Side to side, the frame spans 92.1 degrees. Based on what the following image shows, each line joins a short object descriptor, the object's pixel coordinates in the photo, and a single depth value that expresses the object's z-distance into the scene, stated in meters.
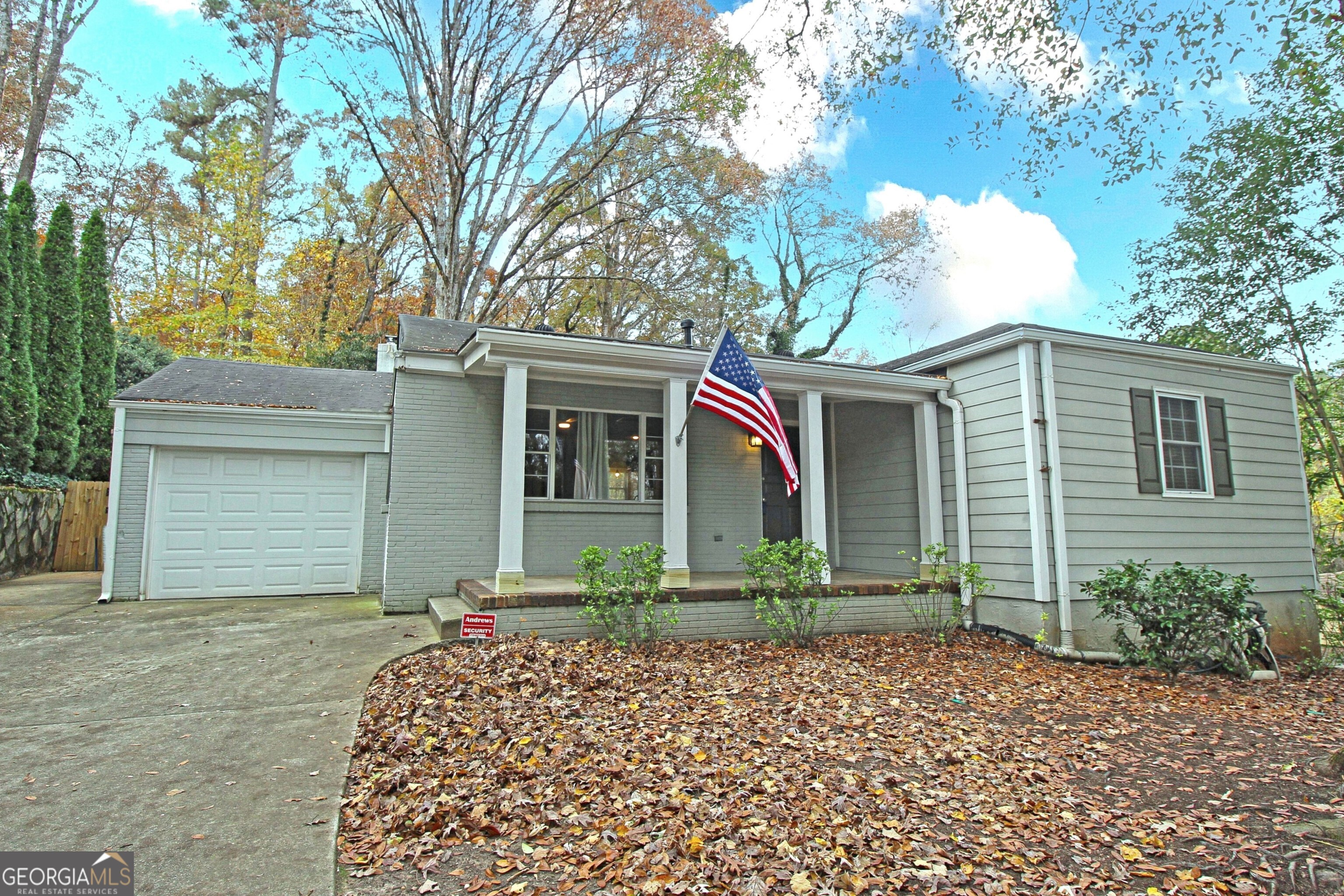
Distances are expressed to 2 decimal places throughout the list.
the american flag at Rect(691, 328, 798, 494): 6.34
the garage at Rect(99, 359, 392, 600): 7.81
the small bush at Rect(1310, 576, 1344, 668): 7.84
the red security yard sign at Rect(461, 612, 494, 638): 4.90
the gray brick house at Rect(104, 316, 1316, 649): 7.02
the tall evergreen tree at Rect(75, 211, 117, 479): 12.38
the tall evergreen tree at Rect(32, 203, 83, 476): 11.25
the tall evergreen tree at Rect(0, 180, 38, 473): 10.11
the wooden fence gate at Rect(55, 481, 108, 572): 11.02
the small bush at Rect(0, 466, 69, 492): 10.04
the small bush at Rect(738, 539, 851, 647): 6.74
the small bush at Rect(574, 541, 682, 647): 6.00
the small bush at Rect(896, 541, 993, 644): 7.57
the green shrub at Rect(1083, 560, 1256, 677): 6.37
